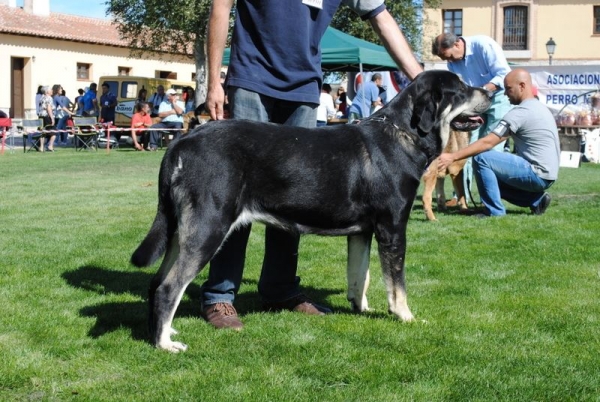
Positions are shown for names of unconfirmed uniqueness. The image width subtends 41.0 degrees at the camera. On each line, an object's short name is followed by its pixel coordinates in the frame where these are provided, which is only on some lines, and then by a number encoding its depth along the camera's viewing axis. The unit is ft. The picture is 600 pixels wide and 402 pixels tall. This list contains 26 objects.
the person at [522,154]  29.96
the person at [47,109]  89.71
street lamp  136.26
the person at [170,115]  84.53
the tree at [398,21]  116.06
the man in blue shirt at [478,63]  33.58
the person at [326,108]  63.10
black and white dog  13.94
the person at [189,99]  92.17
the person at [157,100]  90.22
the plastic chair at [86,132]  85.40
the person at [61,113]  91.50
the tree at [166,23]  102.89
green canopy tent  64.59
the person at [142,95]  90.01
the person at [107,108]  98.94
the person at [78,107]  103.35
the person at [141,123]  81.66
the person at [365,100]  64.80
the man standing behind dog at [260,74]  15.72
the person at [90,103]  102.58
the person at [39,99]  98.11
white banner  77.87
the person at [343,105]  86.28
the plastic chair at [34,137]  81.58
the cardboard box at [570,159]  59.77
